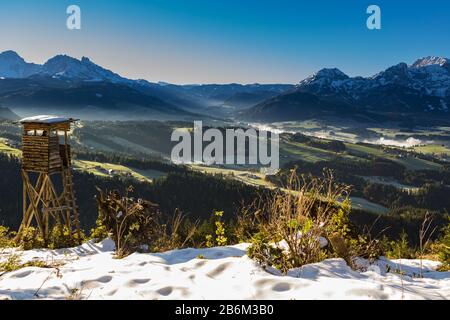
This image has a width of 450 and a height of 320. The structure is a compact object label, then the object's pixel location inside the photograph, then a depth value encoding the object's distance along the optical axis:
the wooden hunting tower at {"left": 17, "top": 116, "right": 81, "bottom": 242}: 22.12
